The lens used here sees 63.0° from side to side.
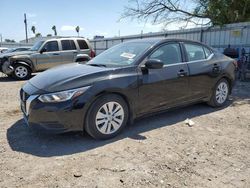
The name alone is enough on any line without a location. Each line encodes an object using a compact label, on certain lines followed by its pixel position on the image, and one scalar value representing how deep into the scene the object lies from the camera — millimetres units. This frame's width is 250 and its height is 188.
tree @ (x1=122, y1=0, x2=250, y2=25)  9978
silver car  8562
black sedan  2895
